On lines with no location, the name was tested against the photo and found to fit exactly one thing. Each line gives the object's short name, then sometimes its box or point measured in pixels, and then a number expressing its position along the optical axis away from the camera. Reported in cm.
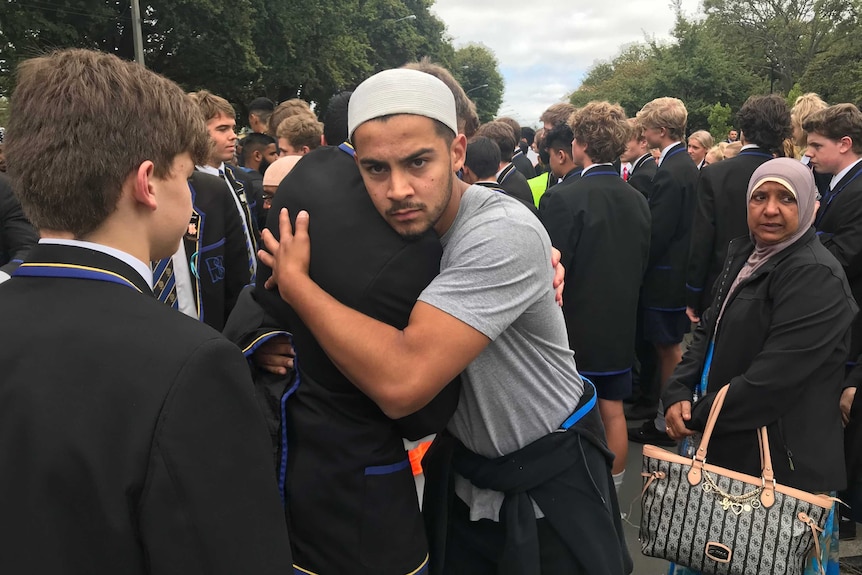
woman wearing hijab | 247
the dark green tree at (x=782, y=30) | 4250
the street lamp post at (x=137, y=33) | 1647
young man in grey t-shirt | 144
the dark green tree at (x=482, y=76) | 7440
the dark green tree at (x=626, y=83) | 3791
